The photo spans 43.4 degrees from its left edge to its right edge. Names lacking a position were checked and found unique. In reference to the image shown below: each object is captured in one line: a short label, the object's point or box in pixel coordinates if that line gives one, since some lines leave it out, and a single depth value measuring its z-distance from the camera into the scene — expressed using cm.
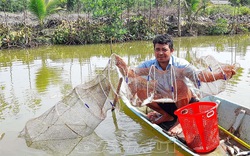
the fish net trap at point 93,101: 453
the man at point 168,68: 423
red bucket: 362
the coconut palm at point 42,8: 1588
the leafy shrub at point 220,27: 2000
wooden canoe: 384
